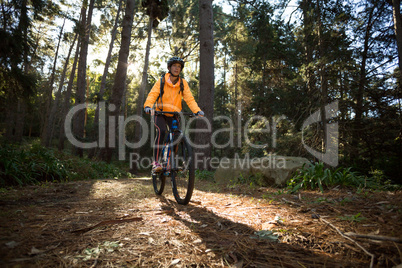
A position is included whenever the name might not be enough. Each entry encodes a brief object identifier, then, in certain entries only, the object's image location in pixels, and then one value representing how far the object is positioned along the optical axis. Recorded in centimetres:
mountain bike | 314
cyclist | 365
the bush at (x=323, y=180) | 373
